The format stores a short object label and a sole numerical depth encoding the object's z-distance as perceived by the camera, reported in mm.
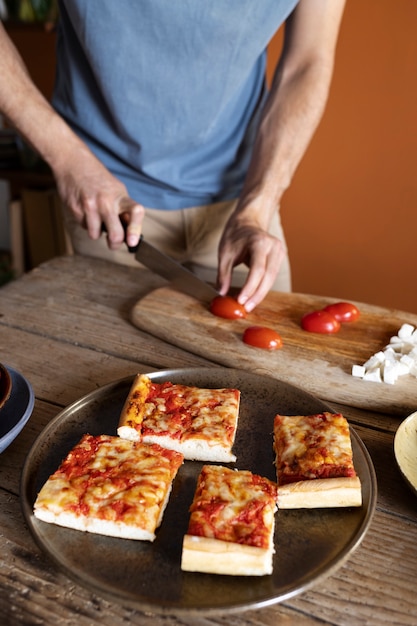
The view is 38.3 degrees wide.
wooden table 1070
